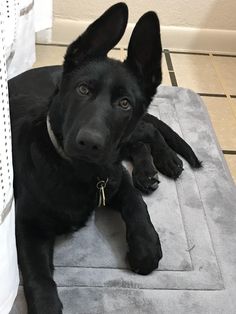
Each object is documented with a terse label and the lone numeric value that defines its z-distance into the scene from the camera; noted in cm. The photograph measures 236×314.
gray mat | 121
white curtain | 81
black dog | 113
